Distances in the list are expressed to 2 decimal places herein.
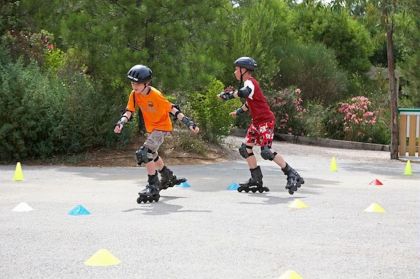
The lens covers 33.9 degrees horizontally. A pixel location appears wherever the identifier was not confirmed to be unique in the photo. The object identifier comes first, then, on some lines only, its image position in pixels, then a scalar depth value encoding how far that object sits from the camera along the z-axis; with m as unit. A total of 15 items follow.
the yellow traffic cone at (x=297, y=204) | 8.34
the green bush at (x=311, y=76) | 25.20
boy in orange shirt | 8.84
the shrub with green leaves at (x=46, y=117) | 13.65
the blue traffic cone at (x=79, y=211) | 7.68
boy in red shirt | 9.68
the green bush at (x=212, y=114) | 16.27
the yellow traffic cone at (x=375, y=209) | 8.05
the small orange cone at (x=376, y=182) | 11.09
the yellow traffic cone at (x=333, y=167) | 13.49
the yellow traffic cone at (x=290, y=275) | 4.68
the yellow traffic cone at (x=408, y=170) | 13.20
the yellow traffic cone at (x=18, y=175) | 11.12
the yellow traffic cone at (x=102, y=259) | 5.29
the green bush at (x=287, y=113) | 22.17
